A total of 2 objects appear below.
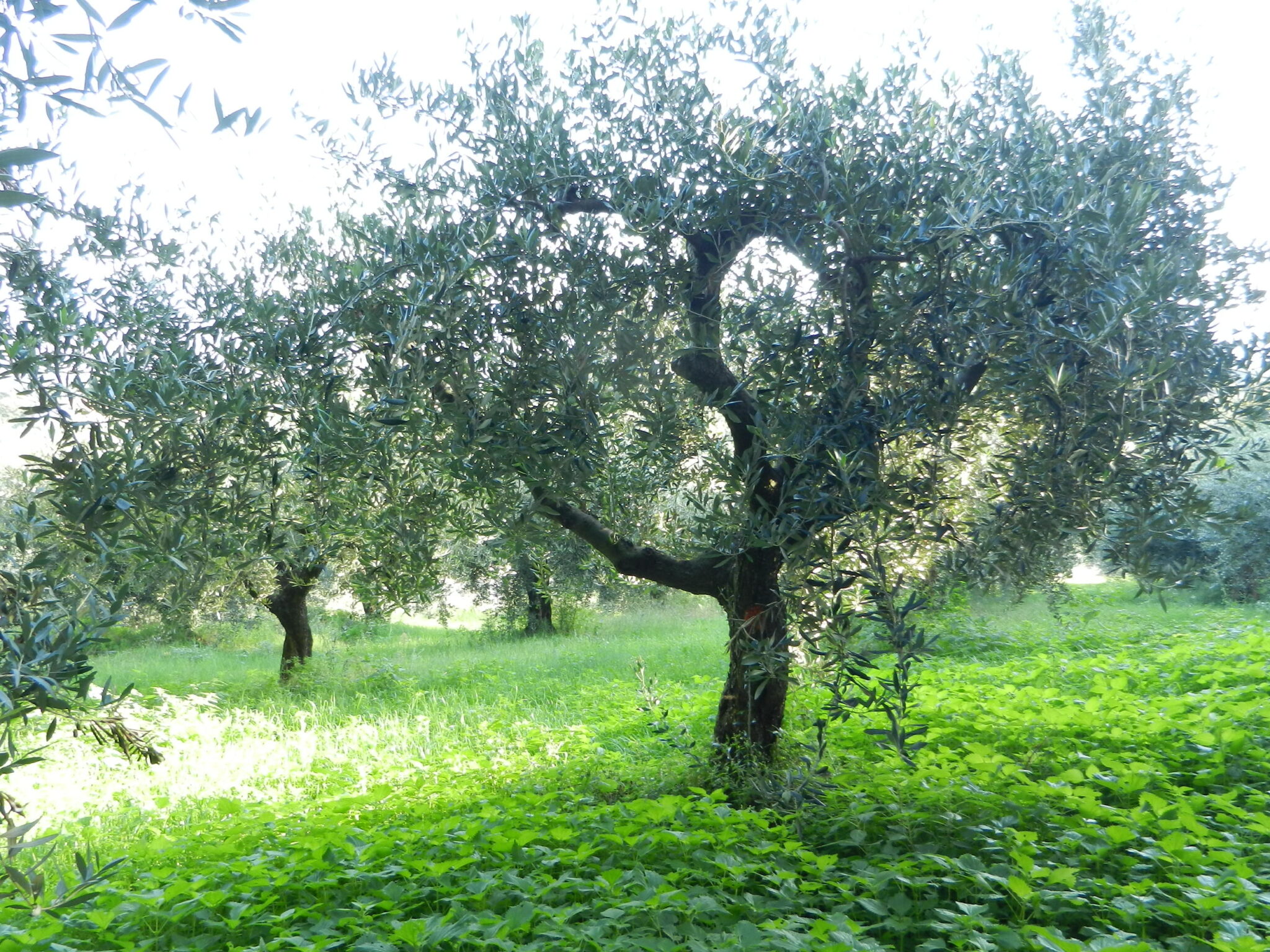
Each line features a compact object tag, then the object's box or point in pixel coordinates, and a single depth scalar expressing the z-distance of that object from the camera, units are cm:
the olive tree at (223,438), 431
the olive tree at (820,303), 511
